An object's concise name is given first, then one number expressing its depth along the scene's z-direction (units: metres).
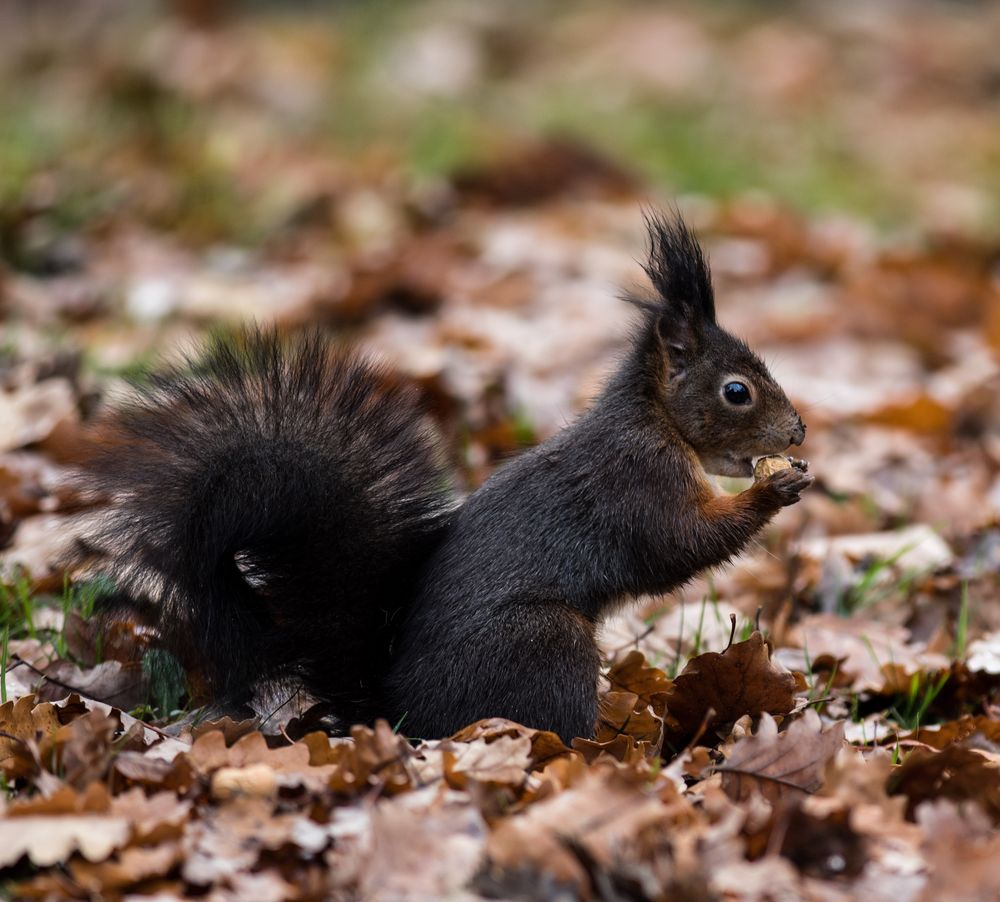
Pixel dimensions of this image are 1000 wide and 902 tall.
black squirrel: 4.75
